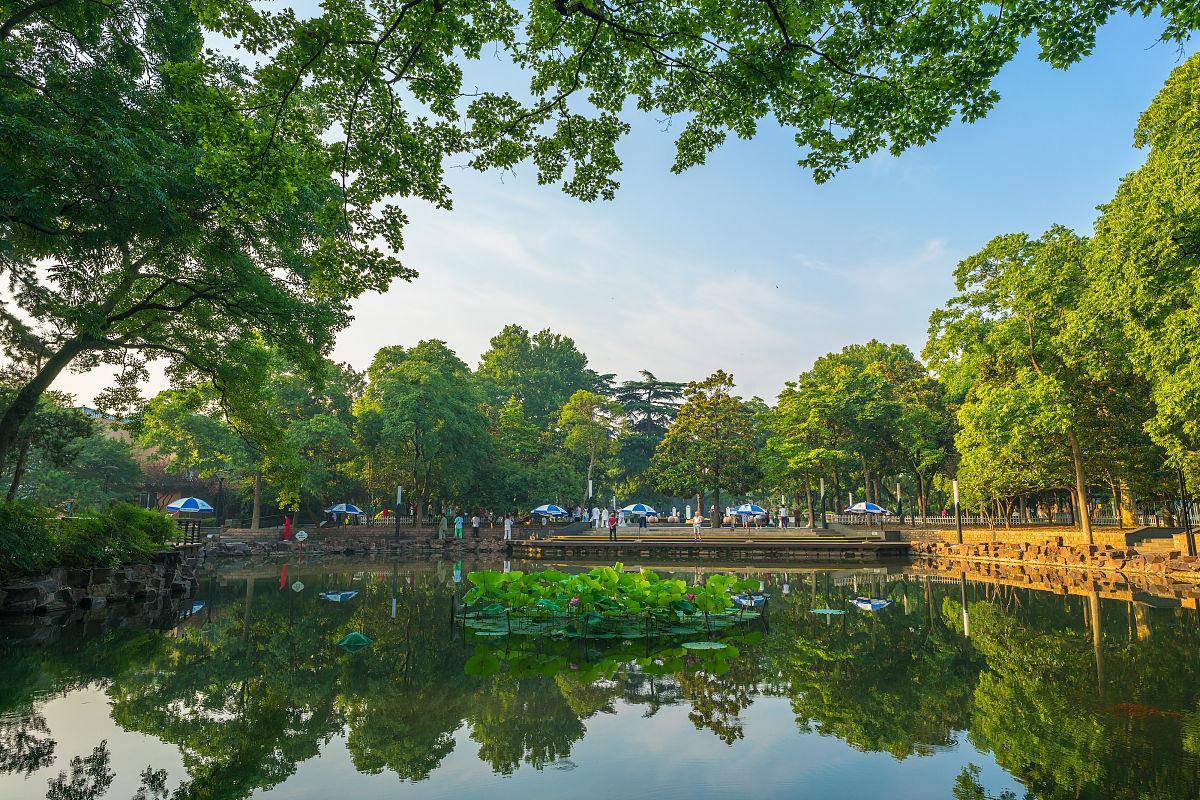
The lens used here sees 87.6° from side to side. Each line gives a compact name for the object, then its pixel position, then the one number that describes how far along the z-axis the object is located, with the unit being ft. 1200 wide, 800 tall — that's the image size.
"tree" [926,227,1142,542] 65.46
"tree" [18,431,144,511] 109.70
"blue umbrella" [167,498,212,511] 105.19
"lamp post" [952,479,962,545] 83.61
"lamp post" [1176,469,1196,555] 56.22
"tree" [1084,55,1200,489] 45.80
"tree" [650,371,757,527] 121.39
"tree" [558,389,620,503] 146.81
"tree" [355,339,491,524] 114.93
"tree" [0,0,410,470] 24.23
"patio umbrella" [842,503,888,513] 115.96
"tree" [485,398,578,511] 136.05
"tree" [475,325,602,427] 217.56
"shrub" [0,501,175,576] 39.99
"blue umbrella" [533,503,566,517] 123.03
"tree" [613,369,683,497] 199.41
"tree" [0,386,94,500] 52.54
